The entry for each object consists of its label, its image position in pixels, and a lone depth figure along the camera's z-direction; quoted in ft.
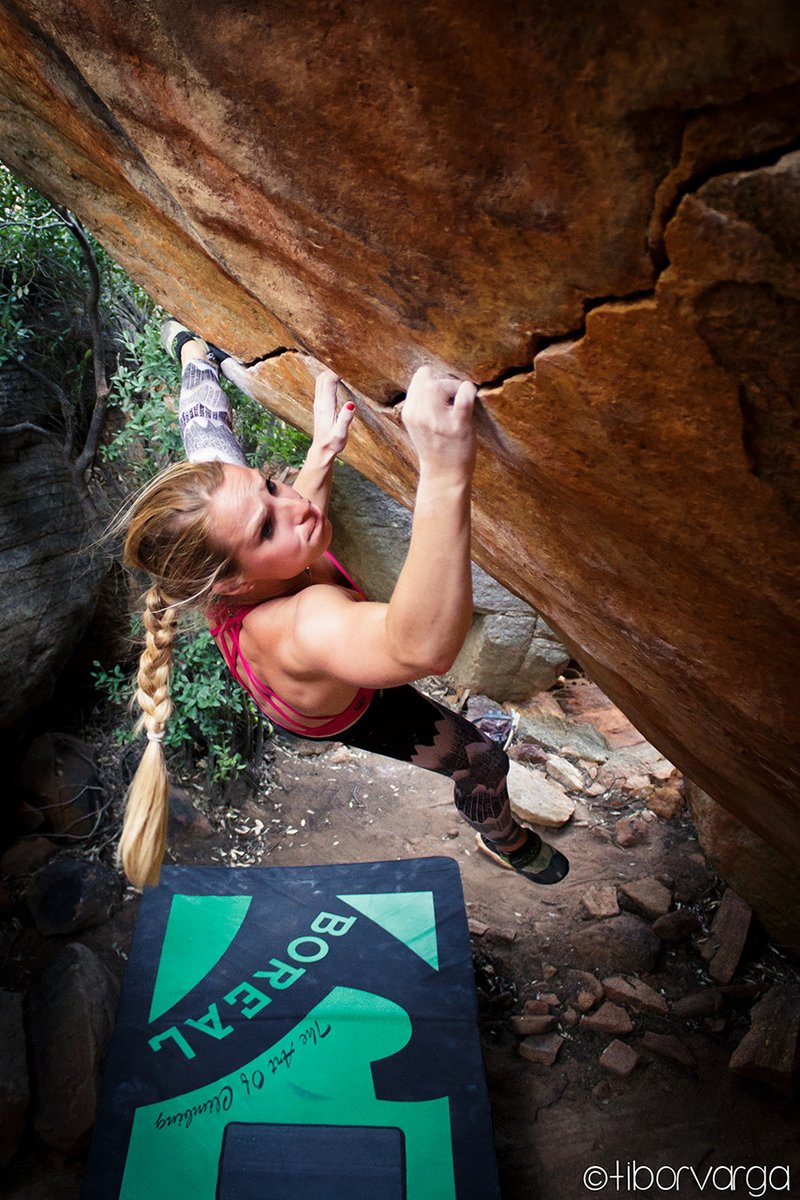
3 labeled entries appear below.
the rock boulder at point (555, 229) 2.57
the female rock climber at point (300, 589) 4.26
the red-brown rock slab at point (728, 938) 10.75
